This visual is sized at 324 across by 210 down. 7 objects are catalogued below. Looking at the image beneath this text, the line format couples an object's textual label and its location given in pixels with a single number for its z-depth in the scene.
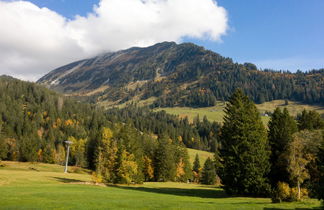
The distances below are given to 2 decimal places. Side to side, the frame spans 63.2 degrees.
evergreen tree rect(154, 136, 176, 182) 86.84
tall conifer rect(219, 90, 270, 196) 42.88
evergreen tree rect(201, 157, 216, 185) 103.69
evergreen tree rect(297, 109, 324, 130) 53.25
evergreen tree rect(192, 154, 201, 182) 125.07
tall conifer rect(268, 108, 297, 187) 44.69
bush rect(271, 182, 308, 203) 34.28
